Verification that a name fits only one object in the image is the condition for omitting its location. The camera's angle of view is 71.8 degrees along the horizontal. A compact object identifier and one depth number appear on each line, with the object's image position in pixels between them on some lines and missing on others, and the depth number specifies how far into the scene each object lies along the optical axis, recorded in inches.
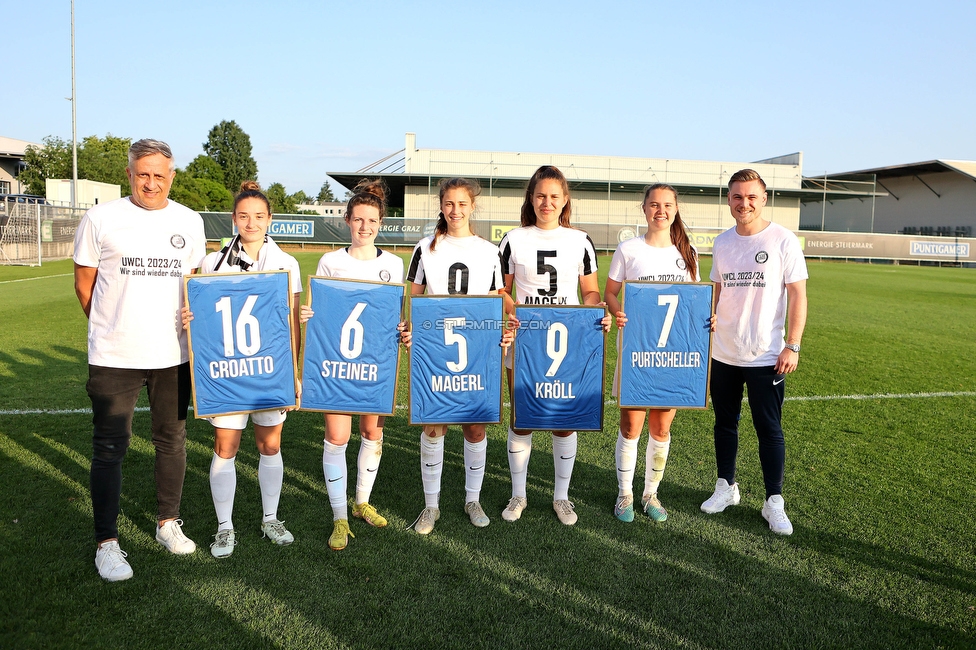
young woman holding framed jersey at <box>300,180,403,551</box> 148.8
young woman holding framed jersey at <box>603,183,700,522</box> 155.6
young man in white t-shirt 152.3
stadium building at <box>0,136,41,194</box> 2472.1
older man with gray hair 128.5
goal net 954.1
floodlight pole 1308.2
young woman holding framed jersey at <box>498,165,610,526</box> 154.1
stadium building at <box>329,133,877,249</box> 1775.3
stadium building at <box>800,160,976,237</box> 1859.0
